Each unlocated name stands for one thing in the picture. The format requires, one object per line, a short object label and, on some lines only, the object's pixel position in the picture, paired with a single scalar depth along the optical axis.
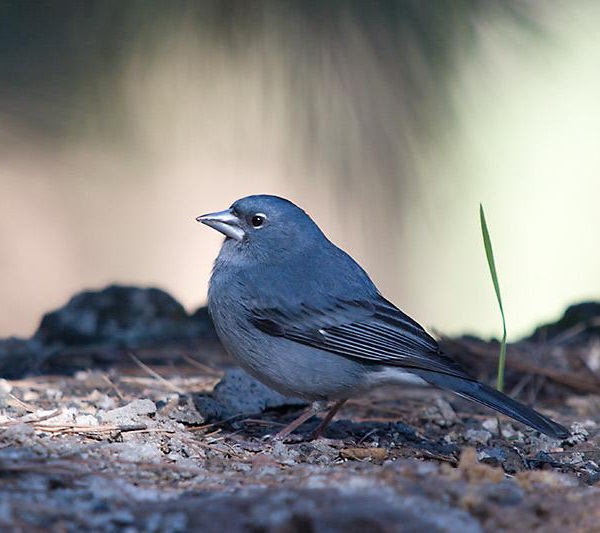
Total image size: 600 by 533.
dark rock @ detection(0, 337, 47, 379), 10.62
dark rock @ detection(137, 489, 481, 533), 4.94
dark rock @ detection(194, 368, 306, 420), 8.55
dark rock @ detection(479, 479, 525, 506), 5.52
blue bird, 8.22
